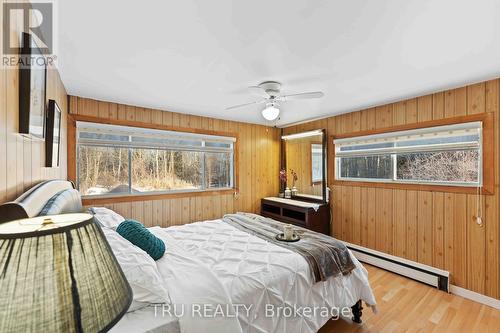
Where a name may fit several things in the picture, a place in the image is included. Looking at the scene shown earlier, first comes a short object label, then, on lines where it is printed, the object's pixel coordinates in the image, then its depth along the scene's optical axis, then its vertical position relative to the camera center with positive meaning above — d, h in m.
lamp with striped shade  0.47 -0.25
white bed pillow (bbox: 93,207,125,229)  2.22 -0.51
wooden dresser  3.86 -0.83
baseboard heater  2.82 -1.34
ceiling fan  2.48 +0.81
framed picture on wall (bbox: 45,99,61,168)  1.80 +0.25
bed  1.29 -0.79
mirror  4.22 +0.01
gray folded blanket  1.93 -0.74
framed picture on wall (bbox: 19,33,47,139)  1.20 +0.43
